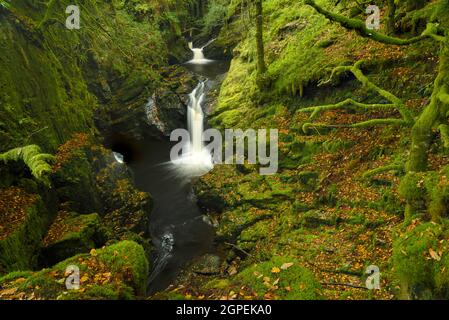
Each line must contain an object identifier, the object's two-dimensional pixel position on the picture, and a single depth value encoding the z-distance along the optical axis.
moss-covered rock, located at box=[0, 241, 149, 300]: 3.85
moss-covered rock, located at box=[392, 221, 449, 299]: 4.21
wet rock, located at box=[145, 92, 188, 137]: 21.75
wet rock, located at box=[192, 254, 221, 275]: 11.28
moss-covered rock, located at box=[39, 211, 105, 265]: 9.63
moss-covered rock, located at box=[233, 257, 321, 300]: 3.99
